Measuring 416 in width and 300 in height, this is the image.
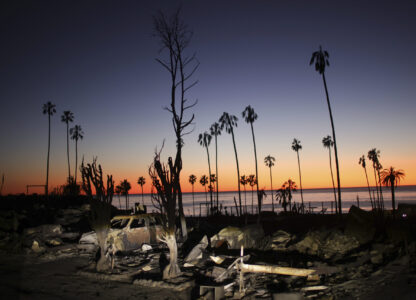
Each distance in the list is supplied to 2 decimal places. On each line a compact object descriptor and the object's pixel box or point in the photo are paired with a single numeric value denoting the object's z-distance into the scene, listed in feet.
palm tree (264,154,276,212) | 252.01
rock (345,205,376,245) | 38.91
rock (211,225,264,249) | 48.21
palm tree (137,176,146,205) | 343.38
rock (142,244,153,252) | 42.11
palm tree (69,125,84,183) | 208.01
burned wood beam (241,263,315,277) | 26.96
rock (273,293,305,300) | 22.47
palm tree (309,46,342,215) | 96.14
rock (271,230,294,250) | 43.47
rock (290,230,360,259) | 38.32
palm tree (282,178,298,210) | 215.08
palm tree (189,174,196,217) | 305.57
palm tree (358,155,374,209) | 233.27
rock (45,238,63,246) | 49.69
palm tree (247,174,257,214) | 240.16
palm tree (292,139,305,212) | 219.86
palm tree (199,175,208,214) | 276.12
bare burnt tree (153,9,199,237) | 55.62
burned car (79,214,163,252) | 41.22
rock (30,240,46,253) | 45.62
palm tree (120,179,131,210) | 261.01
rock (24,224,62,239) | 52.44
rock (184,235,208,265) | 36.87
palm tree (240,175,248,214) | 237.04
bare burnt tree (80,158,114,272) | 33.99
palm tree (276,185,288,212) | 167.03
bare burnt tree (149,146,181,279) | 30.71
